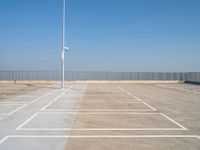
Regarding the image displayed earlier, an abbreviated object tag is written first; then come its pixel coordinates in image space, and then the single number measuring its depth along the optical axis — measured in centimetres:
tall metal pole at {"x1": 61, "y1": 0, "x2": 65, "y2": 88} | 1686
